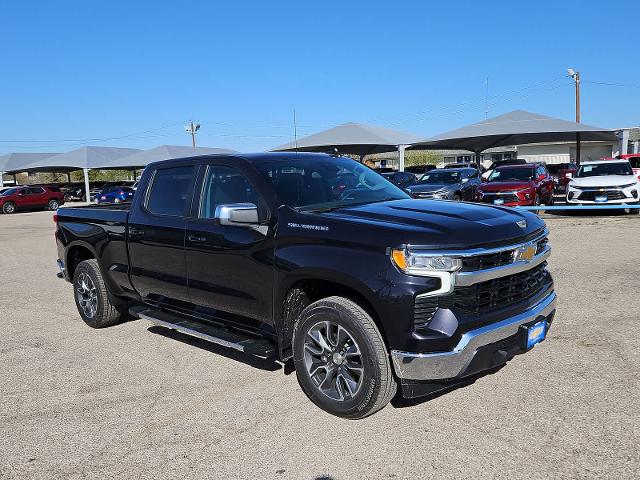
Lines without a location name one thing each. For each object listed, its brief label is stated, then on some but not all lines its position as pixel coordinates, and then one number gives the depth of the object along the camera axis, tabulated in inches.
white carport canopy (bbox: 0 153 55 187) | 2343.0
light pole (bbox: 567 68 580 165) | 1521.9
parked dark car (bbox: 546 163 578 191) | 866.1
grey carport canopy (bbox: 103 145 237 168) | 1574.8
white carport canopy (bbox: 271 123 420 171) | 1213.1
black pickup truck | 130.6
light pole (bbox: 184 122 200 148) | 2529.5
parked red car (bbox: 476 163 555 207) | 642.8
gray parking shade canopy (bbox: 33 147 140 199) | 1715.1
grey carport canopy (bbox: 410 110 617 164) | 1032.8
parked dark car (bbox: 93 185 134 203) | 1483.8
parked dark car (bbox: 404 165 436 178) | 1562.5
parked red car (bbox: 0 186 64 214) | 1321.4
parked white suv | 626.5
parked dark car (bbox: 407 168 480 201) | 660.7
